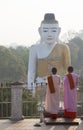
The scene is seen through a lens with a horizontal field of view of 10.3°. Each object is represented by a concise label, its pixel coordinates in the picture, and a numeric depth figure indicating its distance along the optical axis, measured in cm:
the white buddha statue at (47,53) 1955
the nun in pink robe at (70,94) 1188
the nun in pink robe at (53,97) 1181
